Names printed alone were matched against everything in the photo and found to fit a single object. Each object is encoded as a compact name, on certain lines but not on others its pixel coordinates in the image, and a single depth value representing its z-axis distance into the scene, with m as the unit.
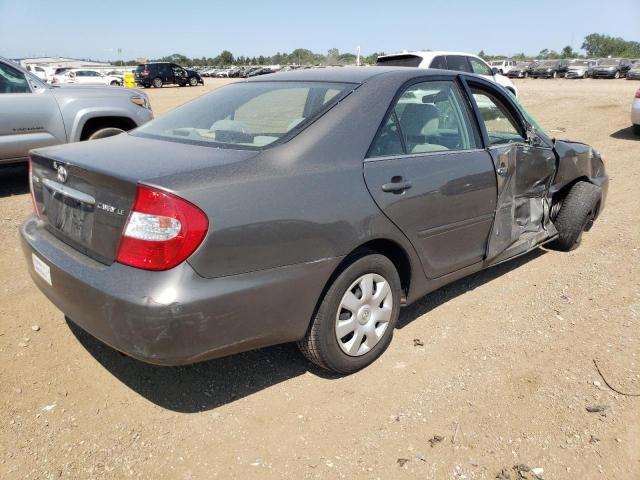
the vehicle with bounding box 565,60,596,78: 41.19
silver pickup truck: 6.39
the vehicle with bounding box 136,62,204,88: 36.00
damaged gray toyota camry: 2.22
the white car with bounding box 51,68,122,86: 34.77
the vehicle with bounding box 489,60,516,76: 44.59
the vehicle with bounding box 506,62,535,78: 46.38
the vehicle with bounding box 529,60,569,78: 44.22
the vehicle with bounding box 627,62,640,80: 35.22
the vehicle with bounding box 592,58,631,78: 39.53
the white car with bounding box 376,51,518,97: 11.02
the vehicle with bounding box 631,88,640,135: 10.99
